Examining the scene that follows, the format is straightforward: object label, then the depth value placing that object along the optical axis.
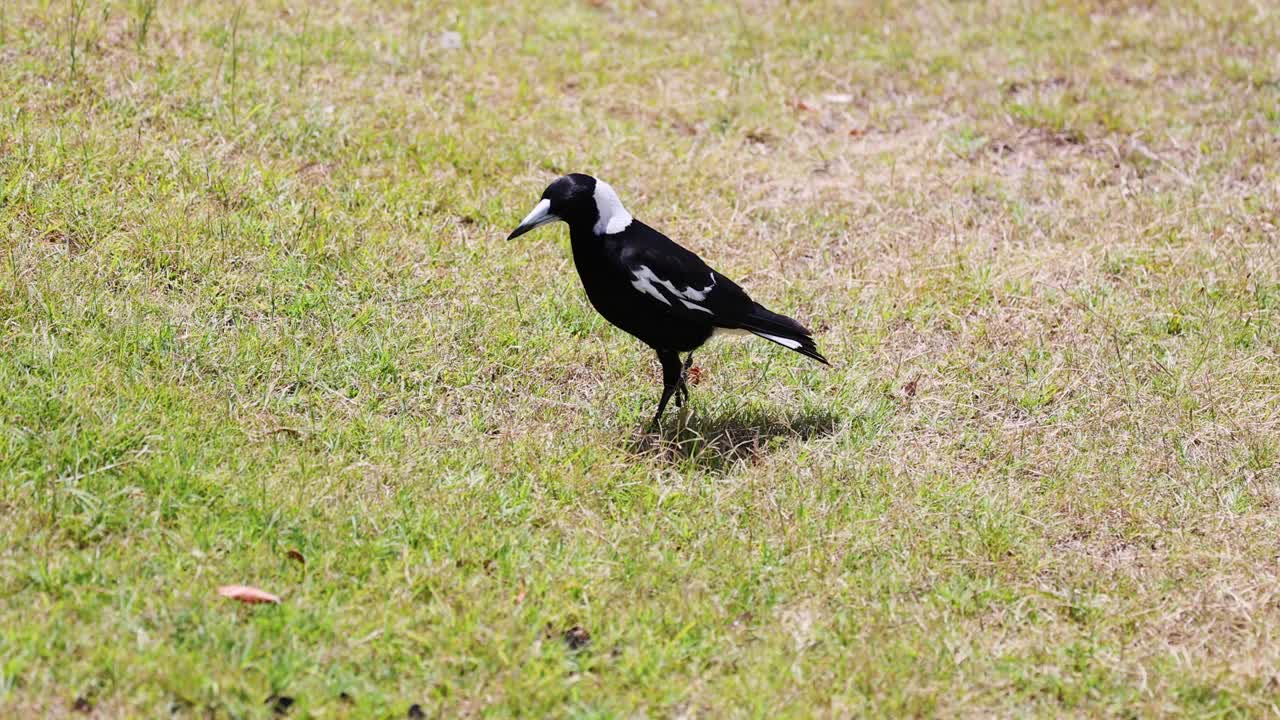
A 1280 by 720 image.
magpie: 8.39
